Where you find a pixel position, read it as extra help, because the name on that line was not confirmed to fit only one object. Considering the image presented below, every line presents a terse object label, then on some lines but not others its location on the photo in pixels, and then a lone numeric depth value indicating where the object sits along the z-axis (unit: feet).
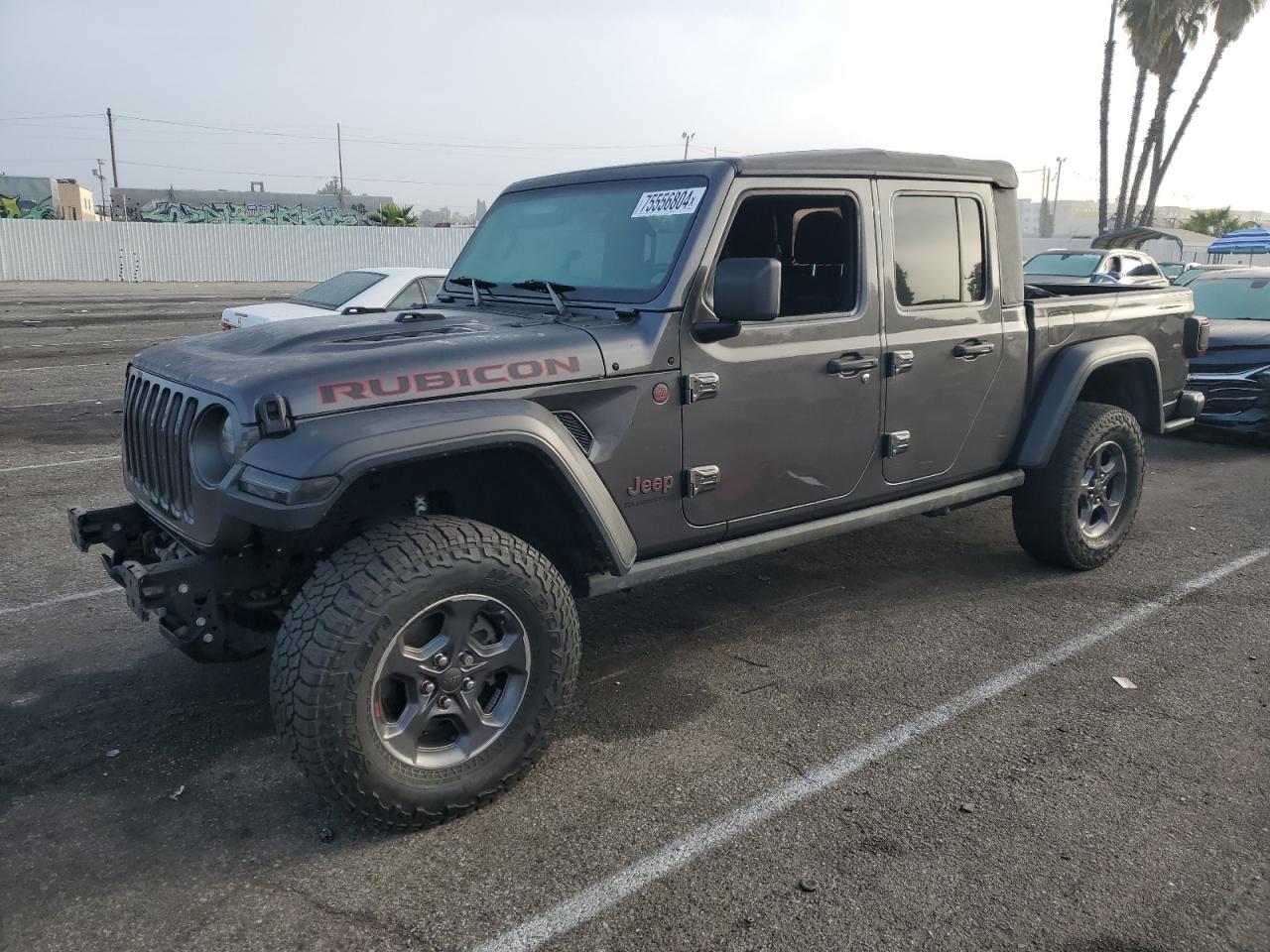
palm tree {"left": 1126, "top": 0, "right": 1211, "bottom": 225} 92.73
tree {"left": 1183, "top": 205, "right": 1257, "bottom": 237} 143.84
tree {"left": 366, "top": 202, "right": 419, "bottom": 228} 127.44
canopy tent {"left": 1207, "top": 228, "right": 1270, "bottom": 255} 83.25
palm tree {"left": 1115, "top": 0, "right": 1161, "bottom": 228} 92.84
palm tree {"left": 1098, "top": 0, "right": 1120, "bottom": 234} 89.97
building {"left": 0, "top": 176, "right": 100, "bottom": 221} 130.82
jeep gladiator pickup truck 9.57
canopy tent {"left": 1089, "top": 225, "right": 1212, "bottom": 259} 64.14
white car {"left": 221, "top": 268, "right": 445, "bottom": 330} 32.86
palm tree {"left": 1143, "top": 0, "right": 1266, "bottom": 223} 94.27
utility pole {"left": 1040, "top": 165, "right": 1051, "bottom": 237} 256.48
